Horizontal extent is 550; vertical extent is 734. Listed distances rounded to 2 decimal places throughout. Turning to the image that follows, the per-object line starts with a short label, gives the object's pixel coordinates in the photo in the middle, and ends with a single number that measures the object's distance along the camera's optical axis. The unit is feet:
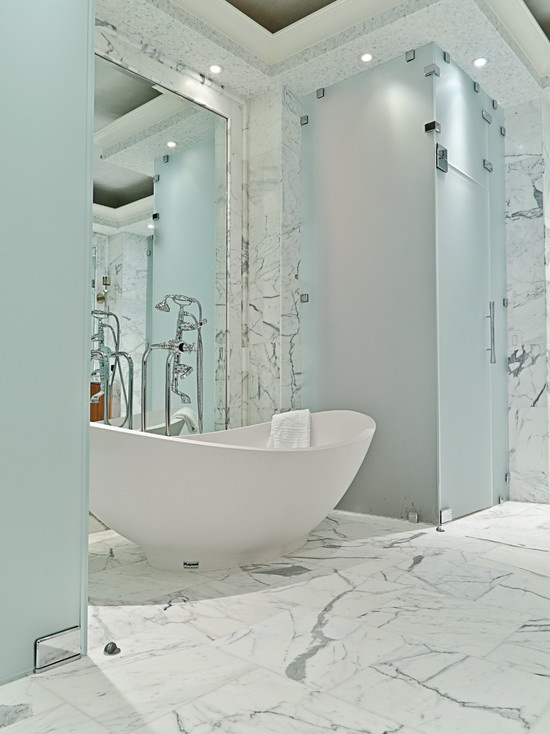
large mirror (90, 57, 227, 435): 9.61
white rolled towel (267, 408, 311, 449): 10.50
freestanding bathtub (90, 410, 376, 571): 6.82
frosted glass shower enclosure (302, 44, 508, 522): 10.32
